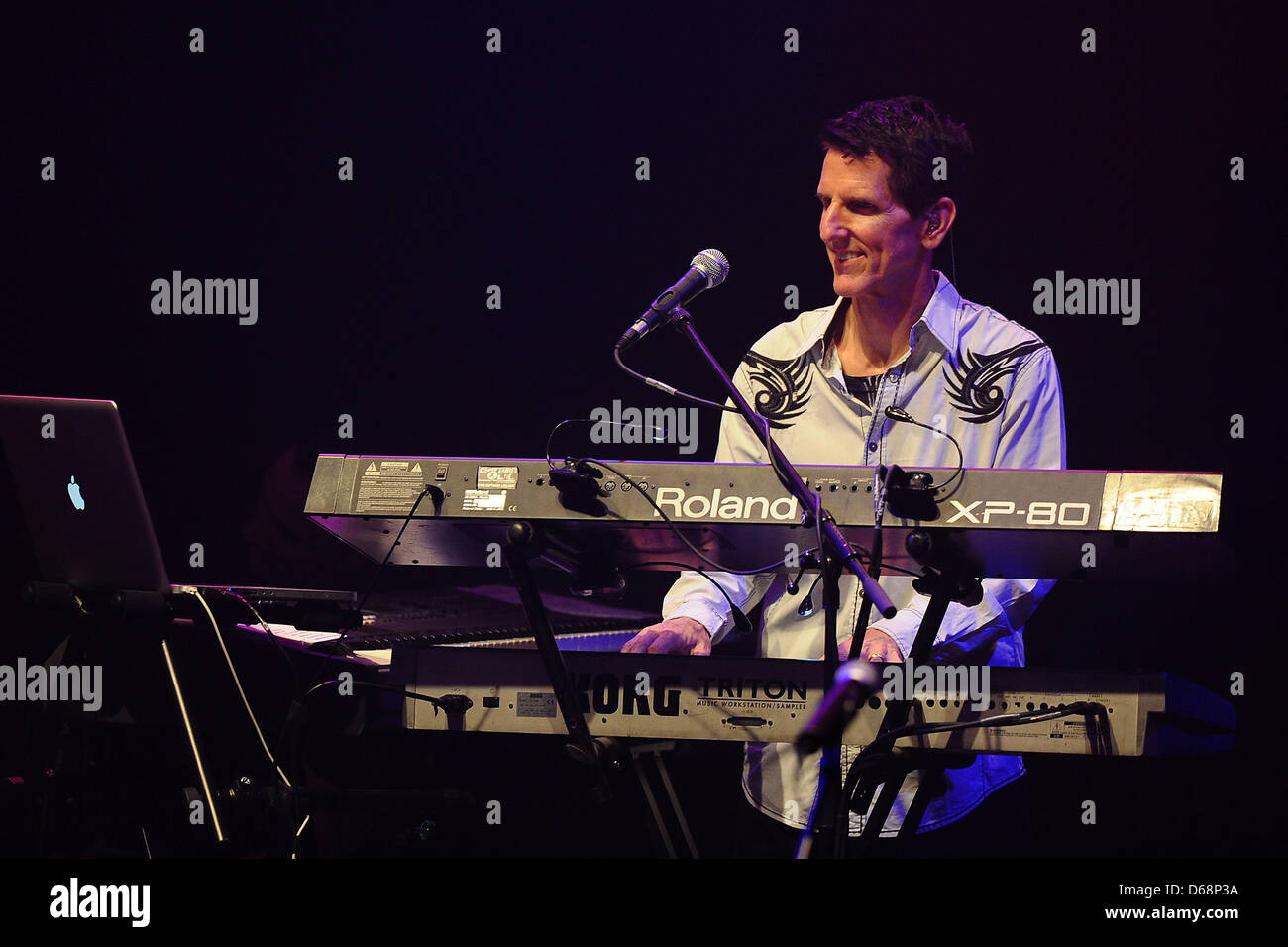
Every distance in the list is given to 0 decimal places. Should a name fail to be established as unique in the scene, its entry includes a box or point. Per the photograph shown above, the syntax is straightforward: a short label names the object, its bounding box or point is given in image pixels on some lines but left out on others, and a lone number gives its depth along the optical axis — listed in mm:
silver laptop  4977
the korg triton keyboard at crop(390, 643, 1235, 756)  4039
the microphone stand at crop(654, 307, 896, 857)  3691
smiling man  4793
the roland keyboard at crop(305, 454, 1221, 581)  3762
